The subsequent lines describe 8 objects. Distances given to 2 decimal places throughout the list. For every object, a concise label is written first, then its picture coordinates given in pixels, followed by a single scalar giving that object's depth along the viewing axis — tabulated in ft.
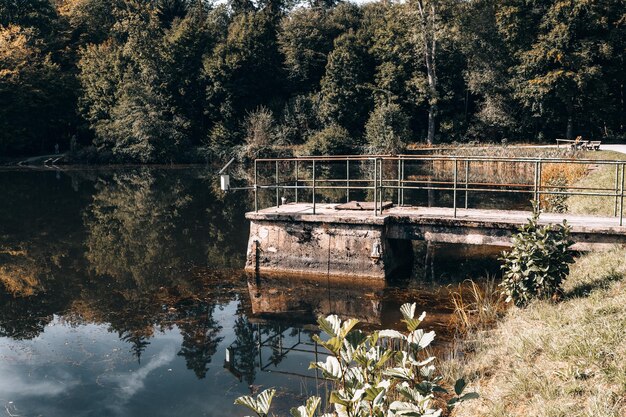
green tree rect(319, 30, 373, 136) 172.76
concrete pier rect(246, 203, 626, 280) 42.32
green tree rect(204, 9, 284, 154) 184.03
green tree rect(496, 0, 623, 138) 142.51
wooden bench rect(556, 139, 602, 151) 116.47
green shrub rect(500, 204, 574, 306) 29.68
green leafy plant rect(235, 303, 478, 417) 12.09
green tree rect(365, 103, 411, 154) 147.23
